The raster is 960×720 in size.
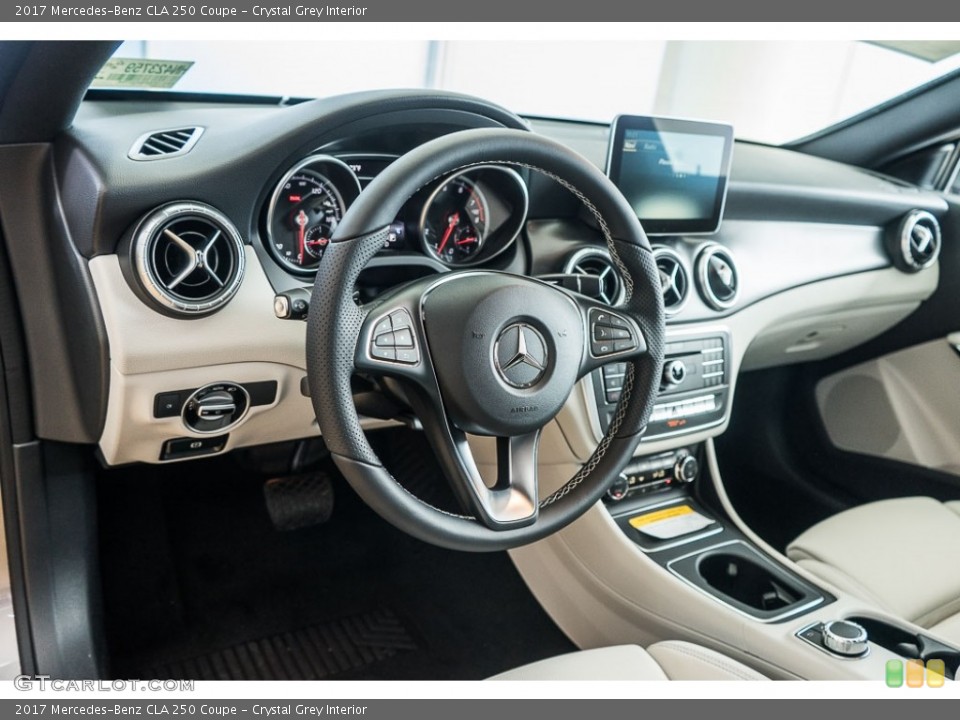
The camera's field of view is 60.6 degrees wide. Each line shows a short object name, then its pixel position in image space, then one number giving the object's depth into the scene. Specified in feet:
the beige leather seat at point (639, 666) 3.59
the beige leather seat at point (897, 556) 4.81
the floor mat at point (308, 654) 5.13
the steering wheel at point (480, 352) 2.97
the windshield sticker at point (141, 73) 4.27
